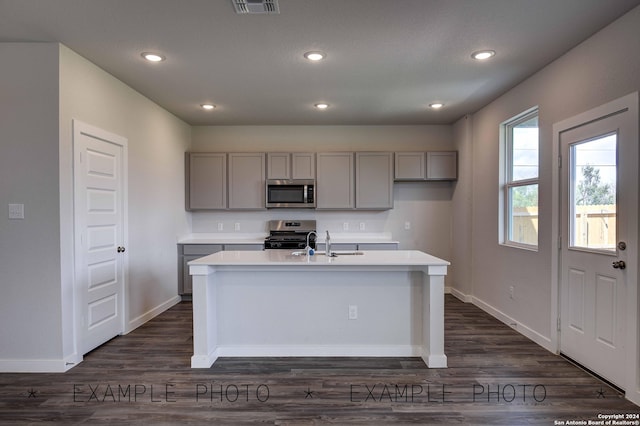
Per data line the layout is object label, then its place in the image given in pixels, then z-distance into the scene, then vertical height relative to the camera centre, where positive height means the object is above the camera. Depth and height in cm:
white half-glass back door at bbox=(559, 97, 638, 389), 246 -26
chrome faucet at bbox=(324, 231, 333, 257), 325 -36
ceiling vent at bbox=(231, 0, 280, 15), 227 +132
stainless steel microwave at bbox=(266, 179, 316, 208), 527 +23
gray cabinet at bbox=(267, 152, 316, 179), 532 +67
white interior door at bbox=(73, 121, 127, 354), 312 -23
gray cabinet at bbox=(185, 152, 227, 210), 534 +46
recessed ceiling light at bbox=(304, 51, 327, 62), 304 +133
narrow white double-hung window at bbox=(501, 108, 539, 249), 371 +30
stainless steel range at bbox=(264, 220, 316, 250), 530 -33
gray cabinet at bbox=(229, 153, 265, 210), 533 +46
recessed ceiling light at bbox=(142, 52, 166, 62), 307 +134
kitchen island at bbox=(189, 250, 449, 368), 313 -91
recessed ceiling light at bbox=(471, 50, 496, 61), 300 +132
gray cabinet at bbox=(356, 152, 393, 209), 531 +47
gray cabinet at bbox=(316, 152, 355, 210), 532 +42
